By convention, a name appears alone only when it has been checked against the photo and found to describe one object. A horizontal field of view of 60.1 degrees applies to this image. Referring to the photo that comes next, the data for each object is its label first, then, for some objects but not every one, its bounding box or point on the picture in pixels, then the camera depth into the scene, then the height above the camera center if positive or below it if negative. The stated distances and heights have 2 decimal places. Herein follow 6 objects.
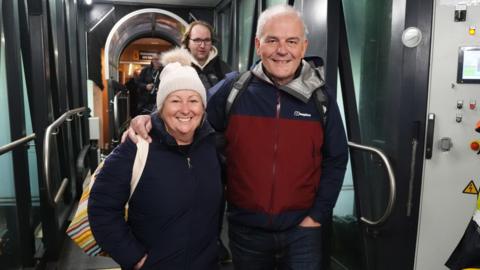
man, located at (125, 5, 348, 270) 1.70 -0.31
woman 1.43 -0.40
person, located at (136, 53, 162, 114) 3.77 -0.10
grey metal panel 2.34 -0.44
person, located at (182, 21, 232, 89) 2.94 +0.19
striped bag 1.56 -0.57
